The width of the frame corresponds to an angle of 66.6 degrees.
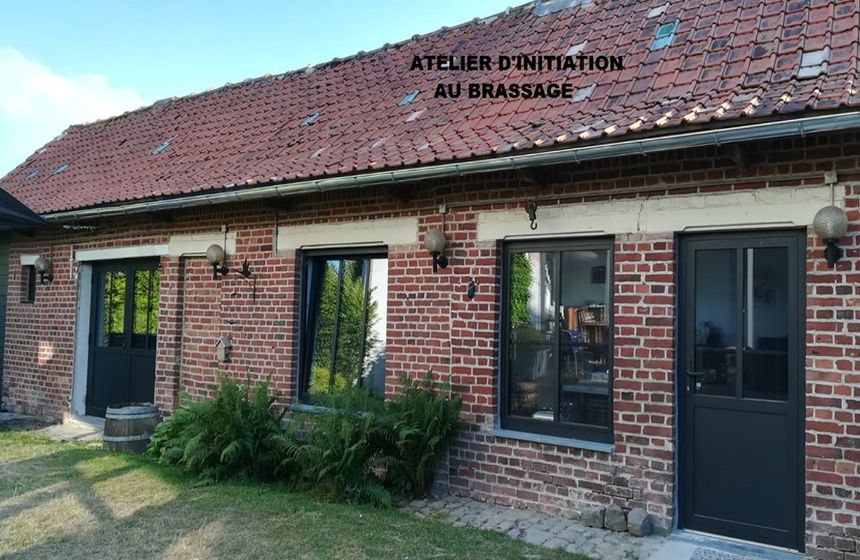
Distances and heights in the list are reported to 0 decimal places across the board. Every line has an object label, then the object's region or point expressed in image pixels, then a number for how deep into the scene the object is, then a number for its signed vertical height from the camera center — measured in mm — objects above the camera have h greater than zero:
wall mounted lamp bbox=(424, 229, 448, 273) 5793 +645
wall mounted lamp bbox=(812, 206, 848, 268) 4086 +610
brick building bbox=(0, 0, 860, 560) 4352 +495
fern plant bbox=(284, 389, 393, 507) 5398 -1141
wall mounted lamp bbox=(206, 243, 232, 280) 7457 +617
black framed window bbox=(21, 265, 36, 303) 10219 +379
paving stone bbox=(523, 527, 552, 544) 4691 -1586
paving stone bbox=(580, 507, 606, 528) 4922 -1490
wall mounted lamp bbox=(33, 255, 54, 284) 9672 +602
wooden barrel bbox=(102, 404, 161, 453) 7248 -1326
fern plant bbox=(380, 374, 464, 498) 5402 -962
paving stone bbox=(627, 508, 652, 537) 4684 -1453
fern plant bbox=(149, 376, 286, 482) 5996 -1147
